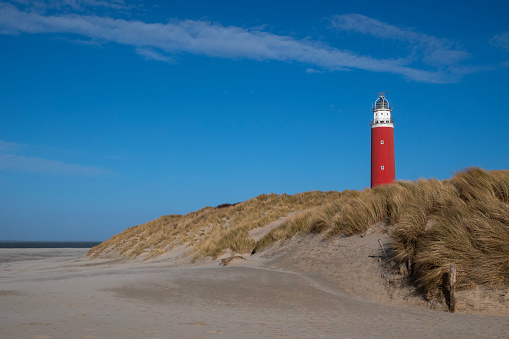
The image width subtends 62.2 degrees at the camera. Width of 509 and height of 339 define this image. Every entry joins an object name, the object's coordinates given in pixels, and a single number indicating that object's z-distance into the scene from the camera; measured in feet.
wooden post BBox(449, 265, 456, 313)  29.86
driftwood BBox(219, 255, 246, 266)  52.24
